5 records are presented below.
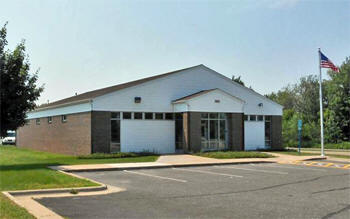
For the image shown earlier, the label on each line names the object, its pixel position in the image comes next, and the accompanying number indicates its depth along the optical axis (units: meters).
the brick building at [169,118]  25.91
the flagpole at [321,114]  26.75
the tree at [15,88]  18.23
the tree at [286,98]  81.64
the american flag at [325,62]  27.23
